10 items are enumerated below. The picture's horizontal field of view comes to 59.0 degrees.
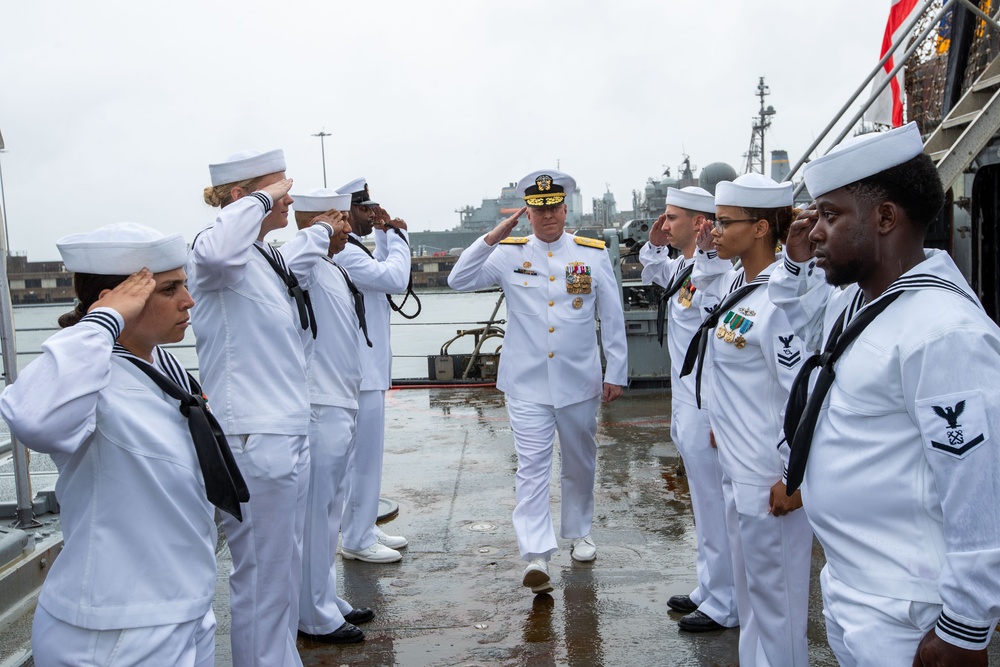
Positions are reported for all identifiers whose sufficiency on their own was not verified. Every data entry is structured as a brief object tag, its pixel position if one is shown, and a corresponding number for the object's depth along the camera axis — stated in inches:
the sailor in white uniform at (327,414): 152.3
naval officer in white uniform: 188.2
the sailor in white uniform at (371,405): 192.4
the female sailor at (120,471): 77.5
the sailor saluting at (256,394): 119.7
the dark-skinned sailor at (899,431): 67.4
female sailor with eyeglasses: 123.4
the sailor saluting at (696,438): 158.4
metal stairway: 223.4
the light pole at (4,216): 167.6
